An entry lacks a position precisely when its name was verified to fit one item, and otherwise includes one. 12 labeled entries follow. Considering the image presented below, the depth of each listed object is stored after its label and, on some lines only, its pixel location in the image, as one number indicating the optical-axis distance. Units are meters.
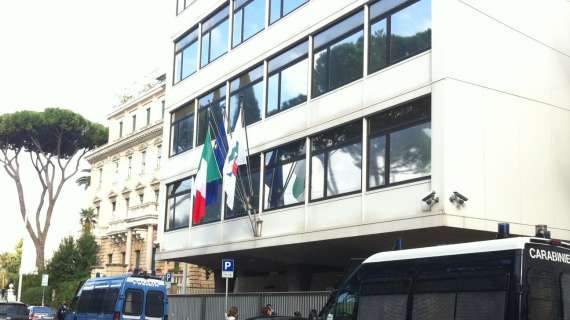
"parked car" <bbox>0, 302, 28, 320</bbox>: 26.41
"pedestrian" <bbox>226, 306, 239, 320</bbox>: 21.20
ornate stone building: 53.44
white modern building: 18.70
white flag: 24.66
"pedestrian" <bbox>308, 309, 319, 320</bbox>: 12.16
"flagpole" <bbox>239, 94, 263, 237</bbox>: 25.11
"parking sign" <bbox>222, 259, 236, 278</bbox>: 21.66
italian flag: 25.86
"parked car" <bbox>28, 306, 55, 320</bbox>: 32.41
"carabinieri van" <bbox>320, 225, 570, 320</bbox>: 9.95
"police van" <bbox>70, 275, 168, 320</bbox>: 22.30
